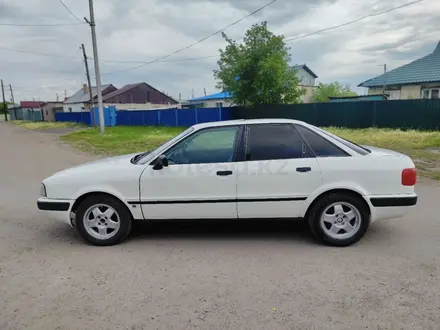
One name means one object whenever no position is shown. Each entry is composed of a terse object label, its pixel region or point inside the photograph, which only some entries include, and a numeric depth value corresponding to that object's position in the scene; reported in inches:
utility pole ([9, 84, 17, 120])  2792.8
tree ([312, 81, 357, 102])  1626.2
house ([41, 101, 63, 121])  2251.5
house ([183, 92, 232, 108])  1668.9
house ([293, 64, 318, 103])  1920.9
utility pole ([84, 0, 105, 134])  776.9
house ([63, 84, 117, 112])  2137.1
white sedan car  145.3
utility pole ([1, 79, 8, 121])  2587.4
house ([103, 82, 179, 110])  2037.4
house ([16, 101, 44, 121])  2311.0
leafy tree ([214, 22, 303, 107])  890.1
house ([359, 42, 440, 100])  807.1
